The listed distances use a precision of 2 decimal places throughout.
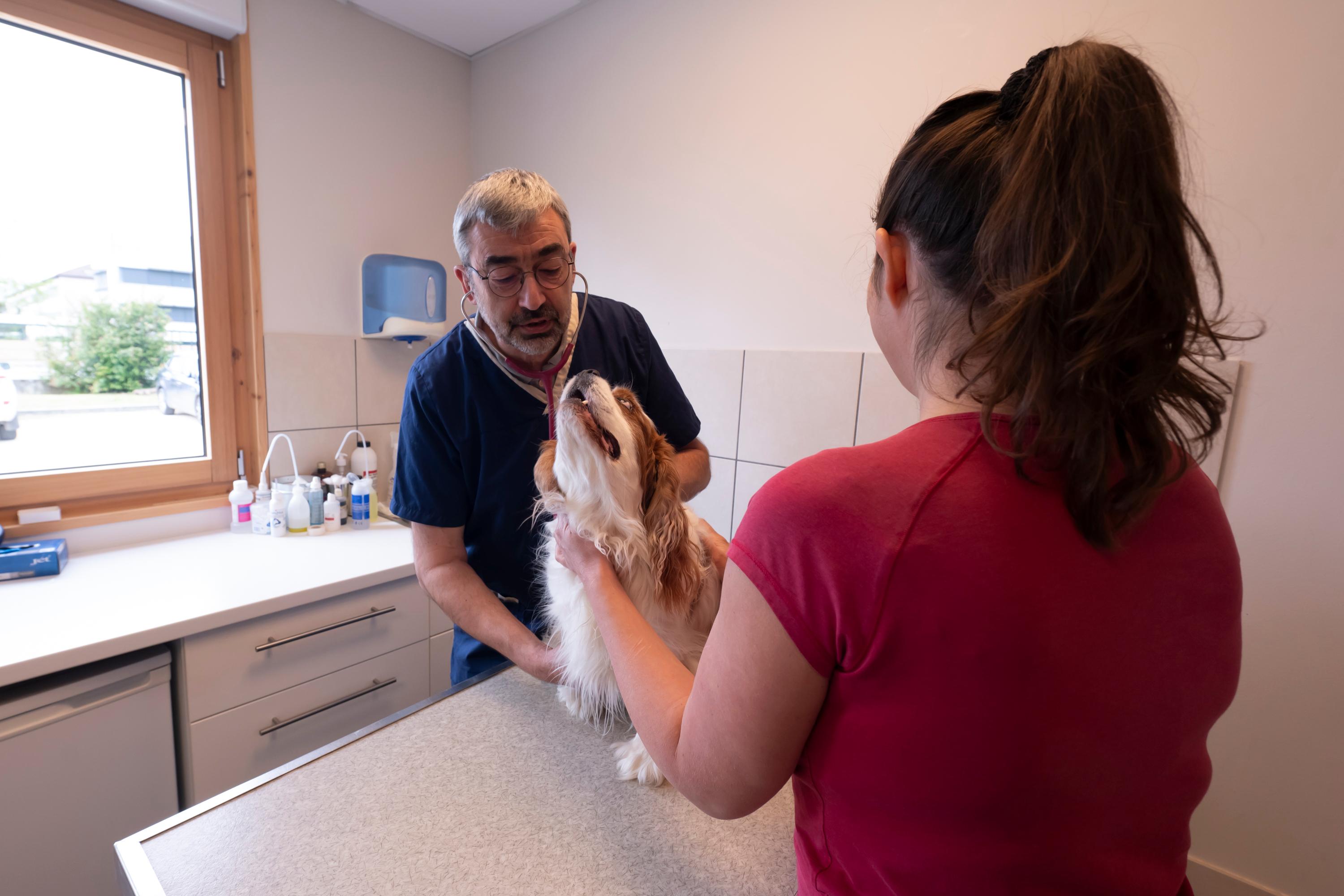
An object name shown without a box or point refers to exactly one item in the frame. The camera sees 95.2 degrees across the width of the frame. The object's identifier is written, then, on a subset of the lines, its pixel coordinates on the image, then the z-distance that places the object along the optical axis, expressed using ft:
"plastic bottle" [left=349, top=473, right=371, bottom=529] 7.95
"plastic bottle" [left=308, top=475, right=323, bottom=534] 7.54
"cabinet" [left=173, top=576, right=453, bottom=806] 5.37
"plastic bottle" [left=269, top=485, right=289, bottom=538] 7.30
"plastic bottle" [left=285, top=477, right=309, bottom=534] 7.45
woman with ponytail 1.44
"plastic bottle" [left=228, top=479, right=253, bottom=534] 7.43
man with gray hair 4.07
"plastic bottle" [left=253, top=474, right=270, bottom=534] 7.43
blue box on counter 5.63
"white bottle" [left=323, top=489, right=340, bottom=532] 7.66
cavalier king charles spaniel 3.59
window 6.22
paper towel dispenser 8.43
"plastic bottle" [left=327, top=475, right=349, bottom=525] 7.88
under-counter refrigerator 4.44
